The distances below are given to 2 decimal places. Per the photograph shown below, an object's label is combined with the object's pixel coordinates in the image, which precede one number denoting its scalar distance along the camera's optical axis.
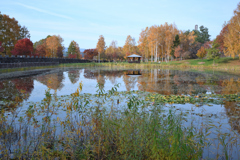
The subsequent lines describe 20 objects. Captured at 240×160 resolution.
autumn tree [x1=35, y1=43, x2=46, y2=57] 72.12
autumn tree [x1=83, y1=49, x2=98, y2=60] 85.62
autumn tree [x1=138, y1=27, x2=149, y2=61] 72.19
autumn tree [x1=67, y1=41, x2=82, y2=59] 94.56
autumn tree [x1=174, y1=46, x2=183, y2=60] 65.62
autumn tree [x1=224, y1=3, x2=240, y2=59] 40.09
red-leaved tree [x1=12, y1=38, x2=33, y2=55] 46.53
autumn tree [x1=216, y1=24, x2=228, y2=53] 56.66
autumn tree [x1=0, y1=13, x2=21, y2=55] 48.84
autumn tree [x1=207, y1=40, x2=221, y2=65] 50.44
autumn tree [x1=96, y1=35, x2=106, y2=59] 83.86
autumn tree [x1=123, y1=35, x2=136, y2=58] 84.97
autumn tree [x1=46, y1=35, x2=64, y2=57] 79.06
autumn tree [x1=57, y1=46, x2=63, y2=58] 80.32
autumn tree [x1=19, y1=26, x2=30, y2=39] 65.40
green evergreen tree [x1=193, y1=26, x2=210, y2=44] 86.63
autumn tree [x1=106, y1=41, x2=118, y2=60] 87.37
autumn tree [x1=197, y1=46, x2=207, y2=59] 55.56
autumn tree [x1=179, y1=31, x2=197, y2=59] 69.61
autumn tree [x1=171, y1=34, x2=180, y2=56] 63.72
